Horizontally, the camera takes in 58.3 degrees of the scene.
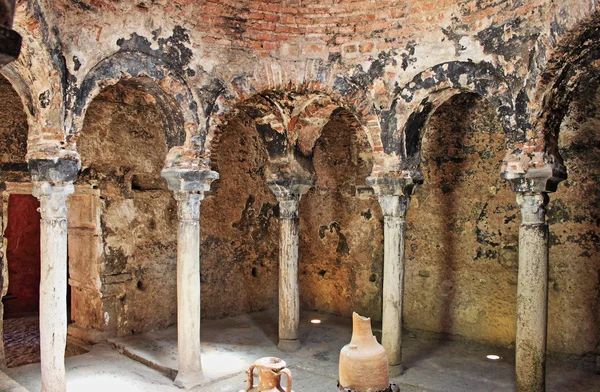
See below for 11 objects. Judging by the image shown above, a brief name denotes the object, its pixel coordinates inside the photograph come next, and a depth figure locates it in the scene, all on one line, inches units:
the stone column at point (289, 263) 283.9
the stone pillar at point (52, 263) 191.9
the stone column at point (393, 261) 247.3
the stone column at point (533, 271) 207.6
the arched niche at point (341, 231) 339.6
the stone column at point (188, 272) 235.0
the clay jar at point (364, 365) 168.6
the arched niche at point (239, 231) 339.9
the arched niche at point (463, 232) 287.3
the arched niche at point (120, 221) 287.6
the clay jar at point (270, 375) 162.6
